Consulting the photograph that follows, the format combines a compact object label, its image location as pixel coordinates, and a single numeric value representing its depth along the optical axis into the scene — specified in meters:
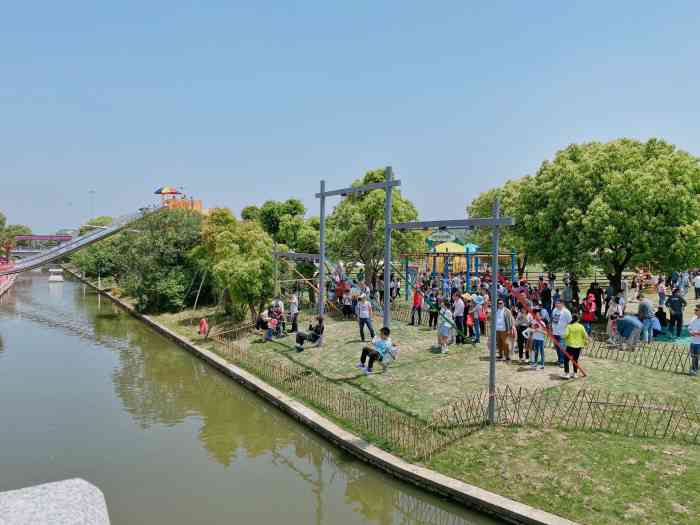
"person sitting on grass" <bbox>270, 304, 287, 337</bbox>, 21.42
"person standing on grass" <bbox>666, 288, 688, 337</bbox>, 17.78
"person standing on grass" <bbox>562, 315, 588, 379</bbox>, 13.02
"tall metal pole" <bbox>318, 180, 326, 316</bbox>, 19.41
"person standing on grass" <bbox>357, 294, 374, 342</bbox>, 18.02
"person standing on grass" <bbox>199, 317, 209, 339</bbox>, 24.55
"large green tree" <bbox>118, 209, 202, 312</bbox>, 32.47
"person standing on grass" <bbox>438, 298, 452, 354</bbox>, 16.34
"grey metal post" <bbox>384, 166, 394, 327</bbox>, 16.89
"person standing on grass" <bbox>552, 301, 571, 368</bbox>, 13.73
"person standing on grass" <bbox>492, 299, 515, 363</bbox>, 14.55
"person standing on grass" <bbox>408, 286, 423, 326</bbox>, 20.03
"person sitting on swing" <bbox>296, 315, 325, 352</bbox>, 18.69
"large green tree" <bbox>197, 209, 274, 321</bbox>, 24.12
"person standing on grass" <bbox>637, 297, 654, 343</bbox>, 16.44
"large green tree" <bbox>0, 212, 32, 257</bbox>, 75.25
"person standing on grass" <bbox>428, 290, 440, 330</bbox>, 19.53
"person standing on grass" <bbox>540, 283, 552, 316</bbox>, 20.81
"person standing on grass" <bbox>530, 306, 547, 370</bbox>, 13.80
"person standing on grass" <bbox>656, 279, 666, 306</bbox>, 22.50
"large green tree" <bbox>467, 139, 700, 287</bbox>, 19.33
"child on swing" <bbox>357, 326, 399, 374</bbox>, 15.15
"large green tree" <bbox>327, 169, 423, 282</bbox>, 27.62
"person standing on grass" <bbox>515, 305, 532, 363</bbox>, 14.97
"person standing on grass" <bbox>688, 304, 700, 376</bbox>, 12.84
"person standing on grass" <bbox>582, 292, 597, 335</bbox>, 17.89
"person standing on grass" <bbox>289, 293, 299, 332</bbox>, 21.61
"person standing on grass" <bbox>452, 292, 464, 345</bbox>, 16.77
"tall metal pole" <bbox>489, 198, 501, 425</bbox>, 11.45
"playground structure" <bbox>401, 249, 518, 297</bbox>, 25.22
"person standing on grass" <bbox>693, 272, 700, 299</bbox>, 25.31
